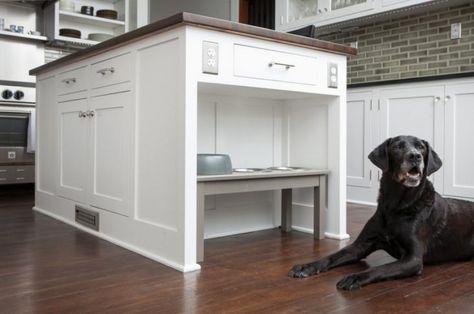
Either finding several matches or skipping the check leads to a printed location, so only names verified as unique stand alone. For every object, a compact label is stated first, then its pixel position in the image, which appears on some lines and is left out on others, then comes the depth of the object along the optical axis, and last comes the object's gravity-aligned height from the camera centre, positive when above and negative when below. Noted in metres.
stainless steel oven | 4.65 +0.12
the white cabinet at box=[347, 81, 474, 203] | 3.68 +0.21
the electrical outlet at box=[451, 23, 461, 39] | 4.08 +1.02
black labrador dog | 1.98 -0.30
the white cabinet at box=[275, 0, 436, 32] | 4.32 +1.39
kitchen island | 2.05 +0.15
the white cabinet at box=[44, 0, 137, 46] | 5.16 +1.47
